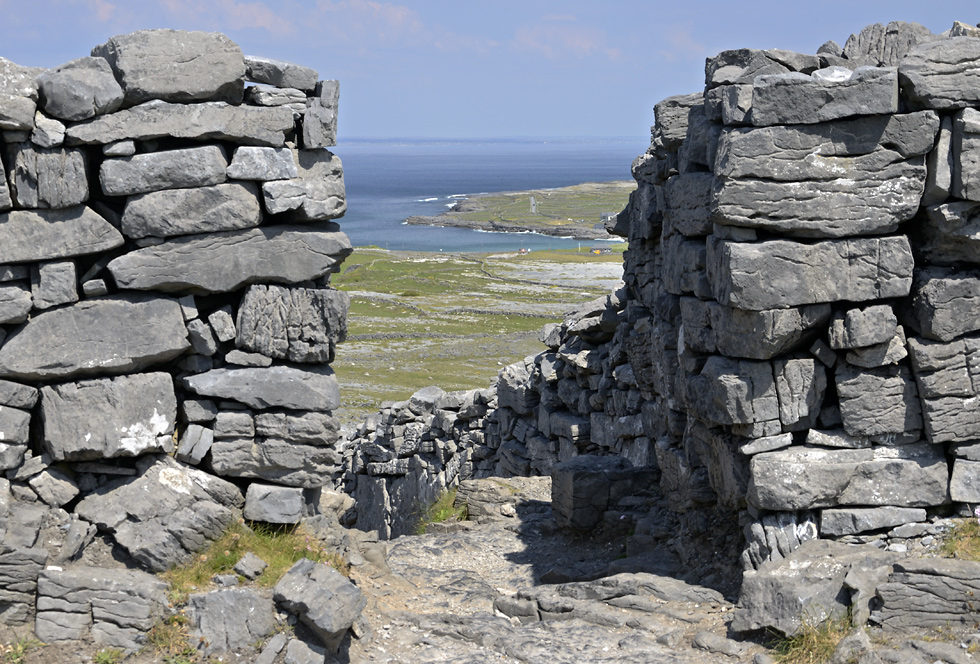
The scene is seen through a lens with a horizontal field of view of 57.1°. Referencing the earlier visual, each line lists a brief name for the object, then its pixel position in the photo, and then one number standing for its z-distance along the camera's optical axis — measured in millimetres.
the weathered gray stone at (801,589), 9531
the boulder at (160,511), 9453
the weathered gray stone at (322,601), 9102
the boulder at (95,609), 8641
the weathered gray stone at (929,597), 9336
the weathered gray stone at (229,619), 8906
